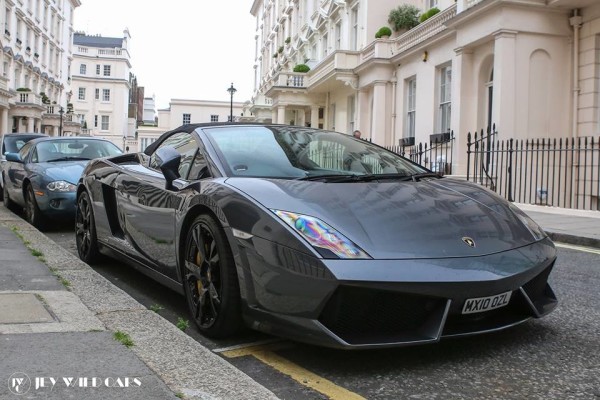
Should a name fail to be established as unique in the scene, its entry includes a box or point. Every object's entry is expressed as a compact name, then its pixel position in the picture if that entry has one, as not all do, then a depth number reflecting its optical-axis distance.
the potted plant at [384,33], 21.09
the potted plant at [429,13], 18.23
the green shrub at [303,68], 30.42
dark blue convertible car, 7.78
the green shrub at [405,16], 21.08
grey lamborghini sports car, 2.61
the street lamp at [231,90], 32.88
